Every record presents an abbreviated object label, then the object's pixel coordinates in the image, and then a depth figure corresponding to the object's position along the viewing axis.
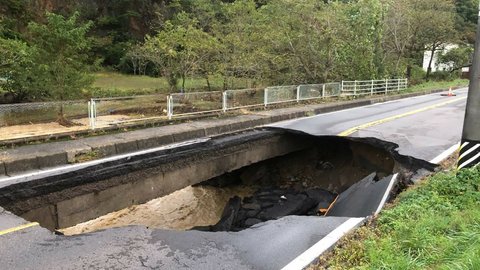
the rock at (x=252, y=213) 9.06
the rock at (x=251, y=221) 8.59
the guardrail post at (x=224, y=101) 12.44
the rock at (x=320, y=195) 9.62
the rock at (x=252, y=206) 9.45
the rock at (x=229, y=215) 8.48
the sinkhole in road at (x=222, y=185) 6.08
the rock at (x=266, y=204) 9.56
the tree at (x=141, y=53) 15.40
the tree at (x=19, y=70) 9.88
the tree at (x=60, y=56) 10.55
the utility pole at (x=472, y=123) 5.64
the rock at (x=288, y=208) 8.82
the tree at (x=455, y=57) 45.77
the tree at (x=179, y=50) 14.52
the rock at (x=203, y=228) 8.29
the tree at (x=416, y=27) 31.84
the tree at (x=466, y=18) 49.19
